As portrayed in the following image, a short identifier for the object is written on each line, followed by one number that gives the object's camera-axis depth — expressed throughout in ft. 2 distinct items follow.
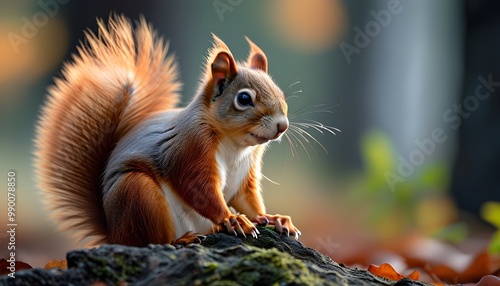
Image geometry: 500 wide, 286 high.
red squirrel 6.60
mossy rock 6.22
